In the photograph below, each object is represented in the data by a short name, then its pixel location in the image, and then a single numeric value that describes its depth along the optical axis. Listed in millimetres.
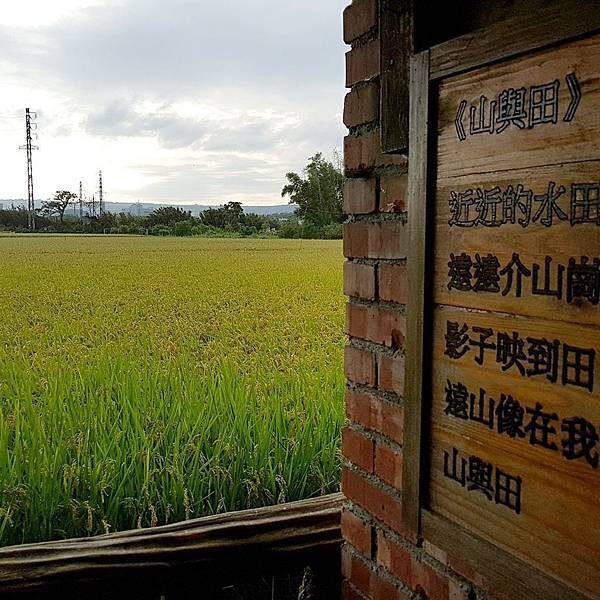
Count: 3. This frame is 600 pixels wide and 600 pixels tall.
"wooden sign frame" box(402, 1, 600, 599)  897
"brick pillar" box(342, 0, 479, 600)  1250
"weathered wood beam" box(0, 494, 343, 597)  1504
